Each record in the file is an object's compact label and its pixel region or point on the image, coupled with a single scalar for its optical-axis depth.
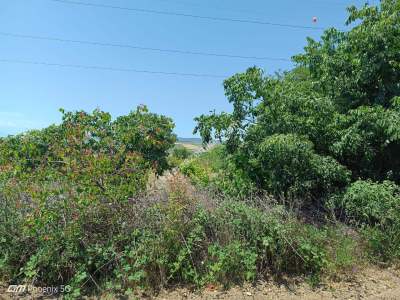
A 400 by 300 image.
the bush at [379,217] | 5.91
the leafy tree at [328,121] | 6.96
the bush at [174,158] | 9.72
